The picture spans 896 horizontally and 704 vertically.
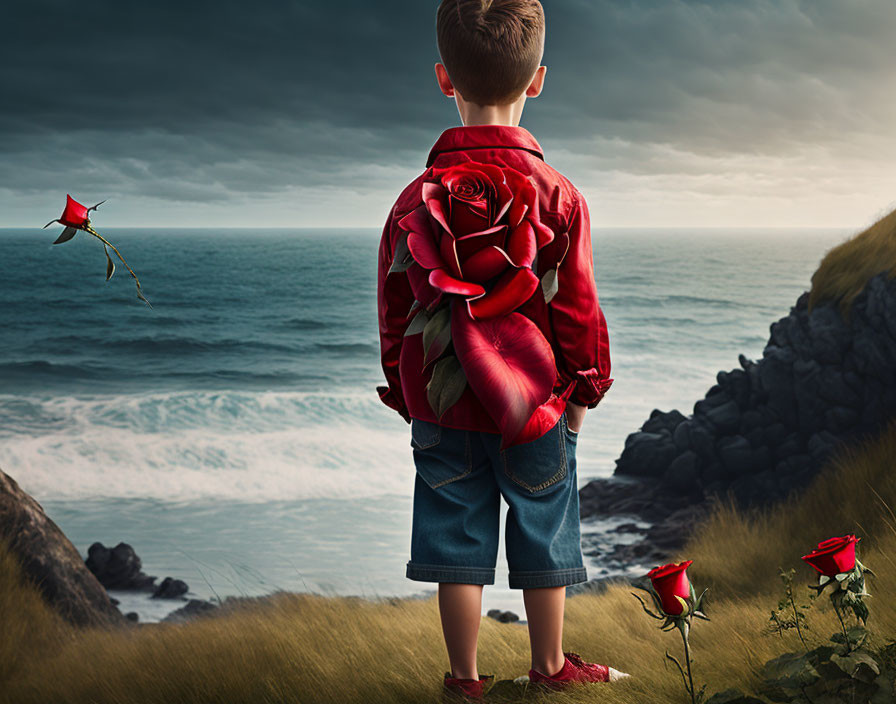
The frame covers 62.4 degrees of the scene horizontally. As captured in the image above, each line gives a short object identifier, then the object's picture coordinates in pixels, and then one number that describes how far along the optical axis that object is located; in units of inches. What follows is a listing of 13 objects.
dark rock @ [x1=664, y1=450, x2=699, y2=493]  305.6
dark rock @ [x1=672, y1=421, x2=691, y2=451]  315.0
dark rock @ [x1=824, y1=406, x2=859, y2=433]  246.5
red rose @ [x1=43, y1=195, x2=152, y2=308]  70.6
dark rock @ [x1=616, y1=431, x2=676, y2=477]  327.0
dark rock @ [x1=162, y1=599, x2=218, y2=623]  236.0
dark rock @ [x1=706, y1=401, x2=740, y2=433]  296.4
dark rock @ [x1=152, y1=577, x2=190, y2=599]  268.5
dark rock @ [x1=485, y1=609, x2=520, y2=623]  209.2
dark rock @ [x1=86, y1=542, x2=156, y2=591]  273.4
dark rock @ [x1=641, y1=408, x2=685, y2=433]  347.9
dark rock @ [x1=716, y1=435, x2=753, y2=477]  286.2
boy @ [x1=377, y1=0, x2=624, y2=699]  72.4
